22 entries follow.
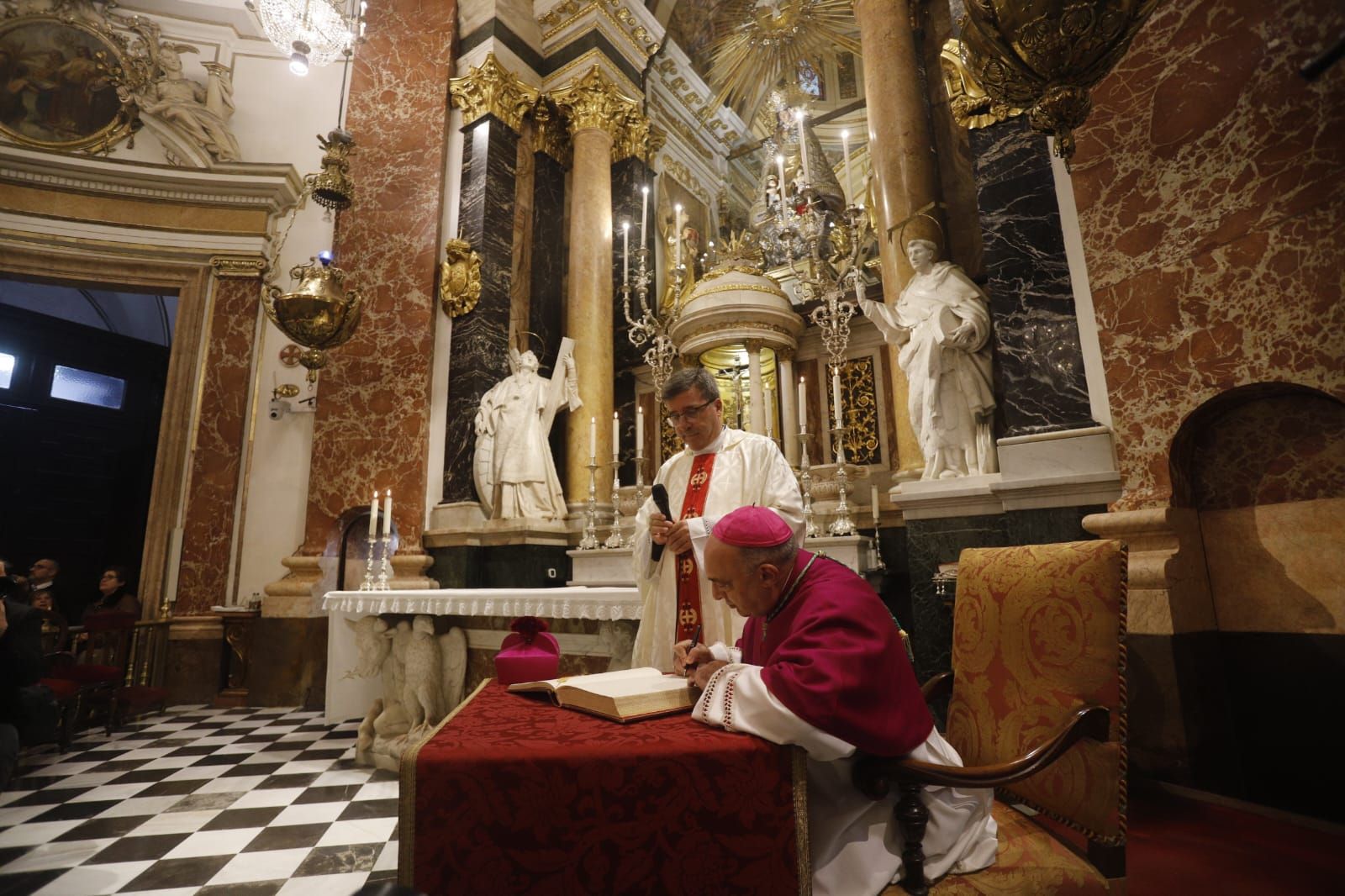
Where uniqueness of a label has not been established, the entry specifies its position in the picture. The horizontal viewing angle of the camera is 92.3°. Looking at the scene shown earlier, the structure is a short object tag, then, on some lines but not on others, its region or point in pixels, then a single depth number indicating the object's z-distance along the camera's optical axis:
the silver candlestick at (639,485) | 5.40
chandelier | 6.75
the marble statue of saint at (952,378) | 4.05
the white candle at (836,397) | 4.08
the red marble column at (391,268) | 6.94
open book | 1.41
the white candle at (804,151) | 4.32
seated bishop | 1.27
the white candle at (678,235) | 5.96
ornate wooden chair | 1.40
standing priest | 2.66
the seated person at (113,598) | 6.78
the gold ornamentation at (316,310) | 5.68
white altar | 3.50
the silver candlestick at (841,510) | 4.25
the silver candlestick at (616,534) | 5.64
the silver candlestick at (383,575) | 5.27
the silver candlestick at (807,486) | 4.20
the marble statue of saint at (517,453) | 6.48
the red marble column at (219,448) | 7.44
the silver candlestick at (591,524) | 5.58
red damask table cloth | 1.14
